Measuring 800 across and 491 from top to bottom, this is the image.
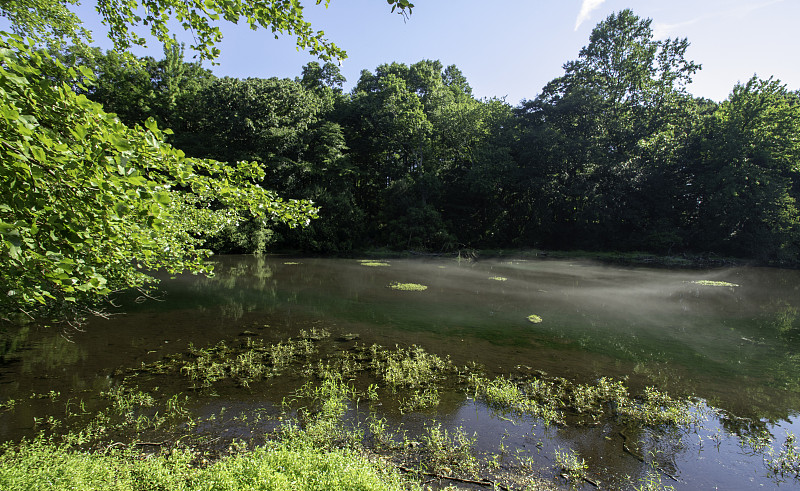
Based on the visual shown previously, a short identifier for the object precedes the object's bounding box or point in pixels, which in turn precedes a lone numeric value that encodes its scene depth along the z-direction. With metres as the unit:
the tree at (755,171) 33.81
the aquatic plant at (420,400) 7.36
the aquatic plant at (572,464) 5.46
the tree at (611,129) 38.81
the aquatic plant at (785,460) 5.77
